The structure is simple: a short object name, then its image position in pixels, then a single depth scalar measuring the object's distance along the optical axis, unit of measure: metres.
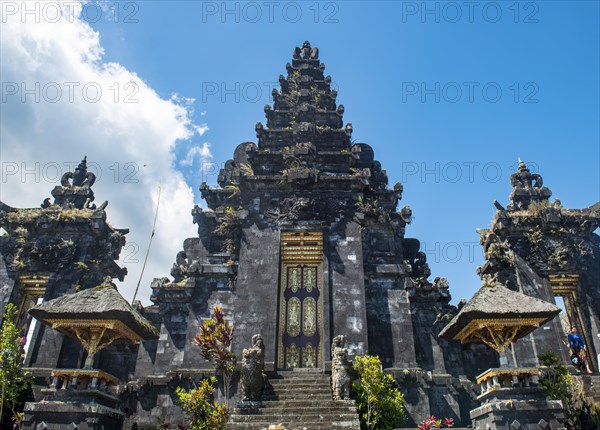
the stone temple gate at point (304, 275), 14.70
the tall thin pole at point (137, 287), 20.79
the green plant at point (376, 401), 12.21
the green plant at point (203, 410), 11.87
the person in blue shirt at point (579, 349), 15.86
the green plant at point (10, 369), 13.20
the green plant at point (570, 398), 12.54
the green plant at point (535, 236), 16.94
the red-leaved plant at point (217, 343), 12.47
